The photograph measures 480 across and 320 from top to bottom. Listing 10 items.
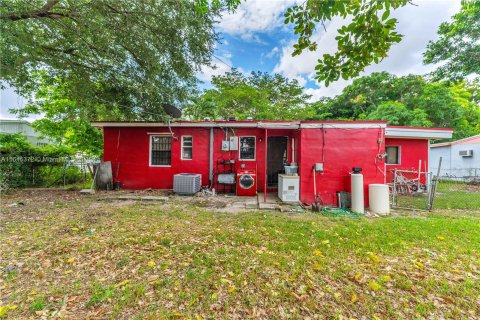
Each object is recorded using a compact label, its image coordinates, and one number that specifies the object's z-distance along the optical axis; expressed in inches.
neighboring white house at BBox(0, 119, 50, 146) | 677.4
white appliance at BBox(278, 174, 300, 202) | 239.8
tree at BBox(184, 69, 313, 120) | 567.5
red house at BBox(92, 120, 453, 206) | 303.6
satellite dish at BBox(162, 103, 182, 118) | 265.7
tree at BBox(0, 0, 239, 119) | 182.7
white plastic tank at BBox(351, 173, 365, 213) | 212.4
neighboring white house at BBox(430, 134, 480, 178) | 454.9
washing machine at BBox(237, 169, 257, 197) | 274.4
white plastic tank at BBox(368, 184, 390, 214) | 209.3
